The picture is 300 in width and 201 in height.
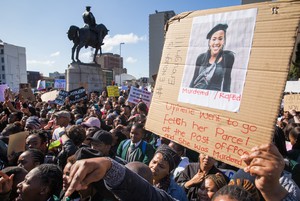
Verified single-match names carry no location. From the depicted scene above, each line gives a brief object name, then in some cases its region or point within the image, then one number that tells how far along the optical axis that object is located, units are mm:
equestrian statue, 18250
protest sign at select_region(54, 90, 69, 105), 9352
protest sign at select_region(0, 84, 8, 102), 8892
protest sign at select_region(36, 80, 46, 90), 20900
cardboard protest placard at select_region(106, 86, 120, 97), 11734
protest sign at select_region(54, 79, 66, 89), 18778
